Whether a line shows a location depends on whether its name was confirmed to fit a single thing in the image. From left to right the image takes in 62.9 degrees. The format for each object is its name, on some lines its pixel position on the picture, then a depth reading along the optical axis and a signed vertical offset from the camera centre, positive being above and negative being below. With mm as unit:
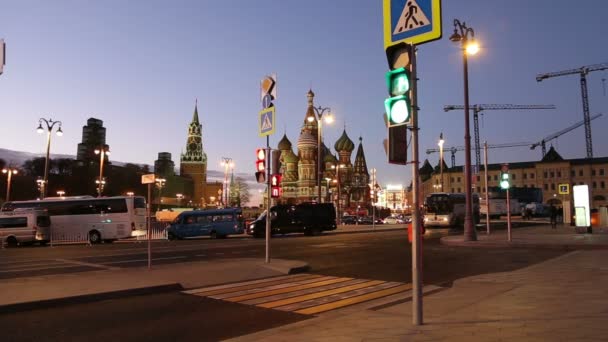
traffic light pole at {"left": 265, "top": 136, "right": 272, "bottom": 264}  15031 +653
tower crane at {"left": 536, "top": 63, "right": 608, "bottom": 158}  124188 +33147
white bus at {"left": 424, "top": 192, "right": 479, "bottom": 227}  47781 +382
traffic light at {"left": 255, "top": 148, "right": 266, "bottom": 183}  15478 +1494
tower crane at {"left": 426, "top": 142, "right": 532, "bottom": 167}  175925 +22016
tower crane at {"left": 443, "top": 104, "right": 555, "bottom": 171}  156525 +26932
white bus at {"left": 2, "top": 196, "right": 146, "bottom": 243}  35062 -371
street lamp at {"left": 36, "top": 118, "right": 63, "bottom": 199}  38500 +6238
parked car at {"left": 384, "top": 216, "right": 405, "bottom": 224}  76562 -1119
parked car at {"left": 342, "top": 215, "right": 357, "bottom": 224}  70862 -1013
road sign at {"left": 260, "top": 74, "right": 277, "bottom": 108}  15406 +3807
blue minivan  37688 -850
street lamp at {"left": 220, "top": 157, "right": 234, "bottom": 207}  69281 +7073
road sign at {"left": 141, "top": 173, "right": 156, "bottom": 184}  14508 +992
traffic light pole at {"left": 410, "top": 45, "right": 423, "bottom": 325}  6828 -77
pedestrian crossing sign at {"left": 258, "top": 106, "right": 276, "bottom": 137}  14883 +2777
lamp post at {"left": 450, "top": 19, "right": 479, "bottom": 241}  24312 +3478
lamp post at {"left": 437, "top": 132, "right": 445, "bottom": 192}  40725 +5684
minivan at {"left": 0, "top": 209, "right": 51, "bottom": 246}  33375 -965
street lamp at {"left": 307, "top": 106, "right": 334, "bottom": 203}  38188 +7281
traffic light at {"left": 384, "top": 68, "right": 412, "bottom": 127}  6715 +1558
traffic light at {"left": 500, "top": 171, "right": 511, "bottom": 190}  23338 +1508
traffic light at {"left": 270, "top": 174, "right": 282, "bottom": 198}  15901 +914
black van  37500 -536
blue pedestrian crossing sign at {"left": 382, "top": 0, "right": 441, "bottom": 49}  6973 +2772
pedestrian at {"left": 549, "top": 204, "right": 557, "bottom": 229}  36312 -140
